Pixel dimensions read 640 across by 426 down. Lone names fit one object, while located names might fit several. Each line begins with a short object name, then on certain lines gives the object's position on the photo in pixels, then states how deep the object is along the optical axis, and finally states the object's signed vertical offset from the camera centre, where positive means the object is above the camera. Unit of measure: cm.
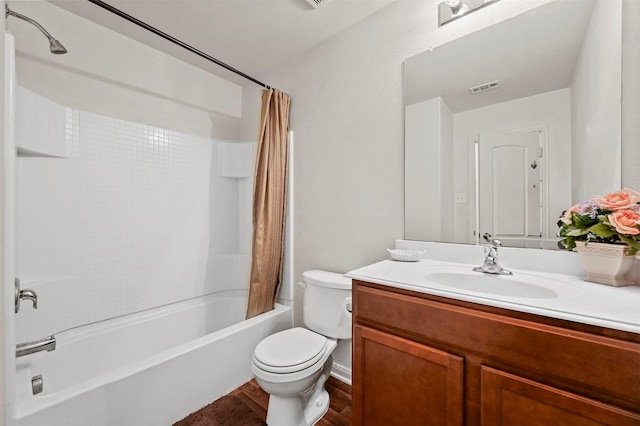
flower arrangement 81 -3
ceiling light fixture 130 +103
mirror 102 +40
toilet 127 -73
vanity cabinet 64 -46
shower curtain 202 +11
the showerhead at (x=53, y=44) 118 +83
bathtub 112 -84
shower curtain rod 127 +100
